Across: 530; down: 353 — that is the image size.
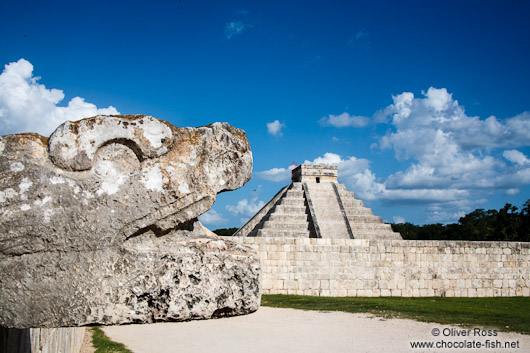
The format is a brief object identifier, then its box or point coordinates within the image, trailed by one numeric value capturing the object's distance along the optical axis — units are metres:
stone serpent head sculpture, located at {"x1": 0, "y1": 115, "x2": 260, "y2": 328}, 1.72
